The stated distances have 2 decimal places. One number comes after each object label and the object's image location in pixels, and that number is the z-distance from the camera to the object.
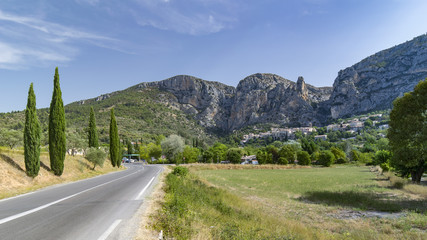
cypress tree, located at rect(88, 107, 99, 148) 37.94
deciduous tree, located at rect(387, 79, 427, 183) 18.16
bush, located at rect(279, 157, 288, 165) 93.39
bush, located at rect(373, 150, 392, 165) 55.00
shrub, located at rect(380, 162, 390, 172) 48.99
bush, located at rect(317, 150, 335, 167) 92.12
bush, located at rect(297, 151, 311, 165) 95.69
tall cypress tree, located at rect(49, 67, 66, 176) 21.91
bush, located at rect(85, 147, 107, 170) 31.66
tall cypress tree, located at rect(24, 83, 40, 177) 17.89
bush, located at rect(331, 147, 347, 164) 106.19
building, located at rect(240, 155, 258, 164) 119.31
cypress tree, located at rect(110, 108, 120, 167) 44.42
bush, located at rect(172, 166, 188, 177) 25.99
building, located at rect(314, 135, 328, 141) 180.25
